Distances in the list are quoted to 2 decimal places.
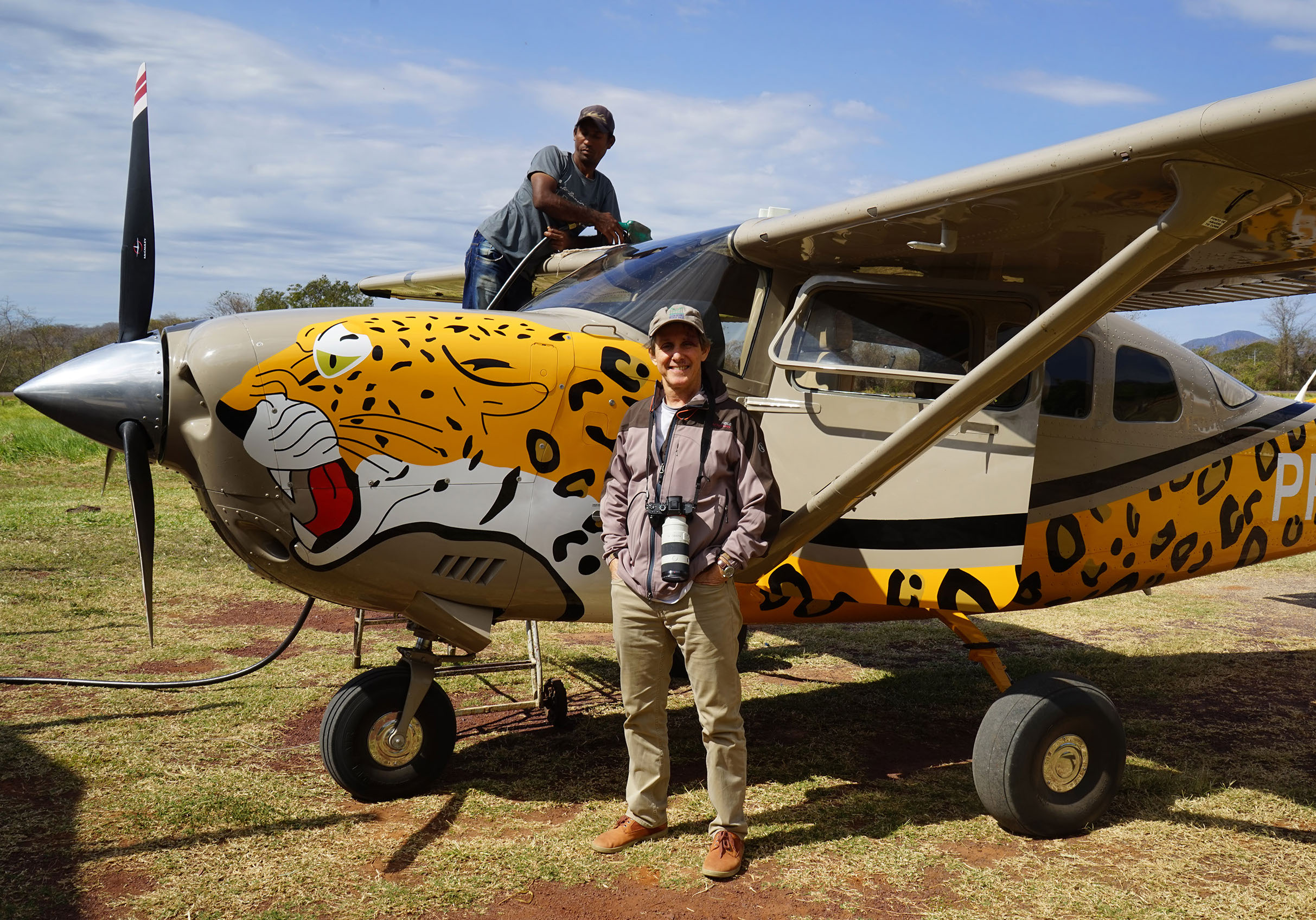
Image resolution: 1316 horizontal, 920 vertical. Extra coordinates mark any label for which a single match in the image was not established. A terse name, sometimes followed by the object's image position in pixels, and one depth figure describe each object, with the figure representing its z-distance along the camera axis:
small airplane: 3.71
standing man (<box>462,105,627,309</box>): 5.84
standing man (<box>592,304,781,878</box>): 3.72
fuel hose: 5.56
